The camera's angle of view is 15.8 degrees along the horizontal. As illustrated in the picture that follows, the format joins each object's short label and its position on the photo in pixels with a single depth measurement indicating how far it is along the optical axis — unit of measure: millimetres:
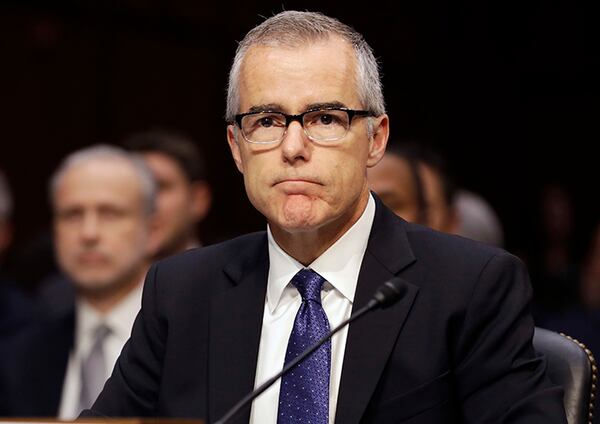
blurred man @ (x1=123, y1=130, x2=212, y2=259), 8519
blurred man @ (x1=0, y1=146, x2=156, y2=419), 6965
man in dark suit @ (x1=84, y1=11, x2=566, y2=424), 4126
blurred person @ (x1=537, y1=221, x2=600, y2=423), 8049
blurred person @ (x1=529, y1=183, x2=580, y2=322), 13277
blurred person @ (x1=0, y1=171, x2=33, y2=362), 8294
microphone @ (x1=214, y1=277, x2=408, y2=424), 3617
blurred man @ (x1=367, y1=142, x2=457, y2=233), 7831
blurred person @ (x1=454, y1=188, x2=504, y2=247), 8856
